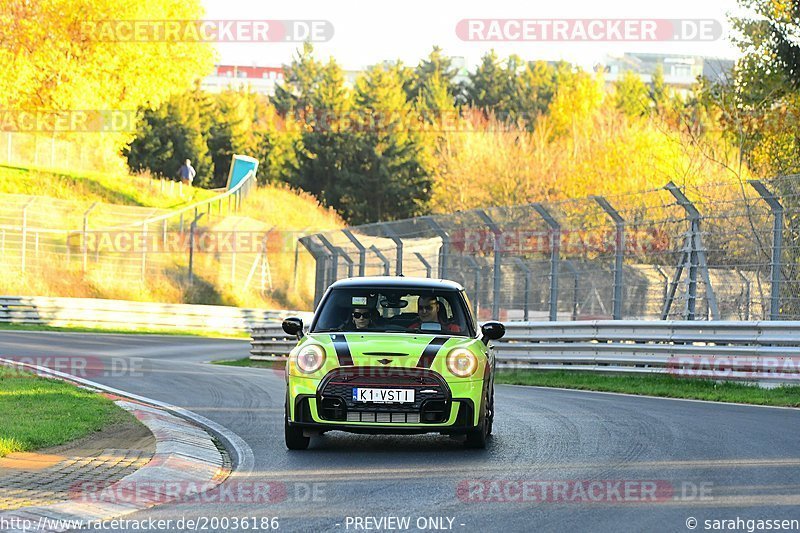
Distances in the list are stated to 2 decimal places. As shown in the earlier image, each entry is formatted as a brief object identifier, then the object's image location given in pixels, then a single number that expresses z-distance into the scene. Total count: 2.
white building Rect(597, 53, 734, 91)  185.12
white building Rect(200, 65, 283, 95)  168.12
